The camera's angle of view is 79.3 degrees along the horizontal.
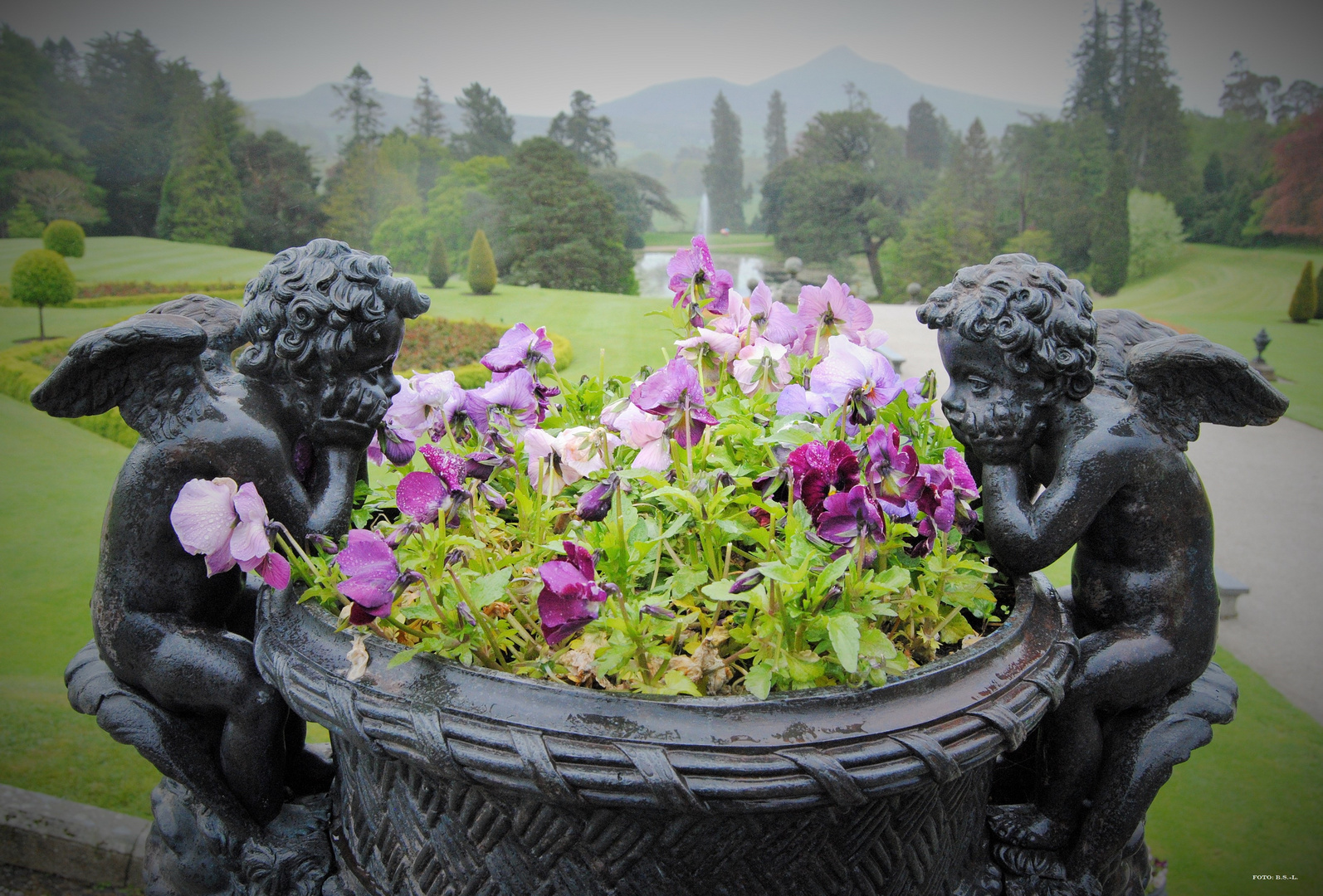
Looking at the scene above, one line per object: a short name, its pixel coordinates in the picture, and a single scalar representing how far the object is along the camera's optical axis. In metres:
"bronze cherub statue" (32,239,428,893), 1.31
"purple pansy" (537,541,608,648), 1.00
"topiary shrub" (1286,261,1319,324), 6.77
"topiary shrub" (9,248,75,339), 5.04
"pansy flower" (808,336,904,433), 1.30
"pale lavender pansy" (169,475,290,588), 1.13
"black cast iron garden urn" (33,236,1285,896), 1.02
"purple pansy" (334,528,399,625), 1.08
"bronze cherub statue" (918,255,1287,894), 1.28
